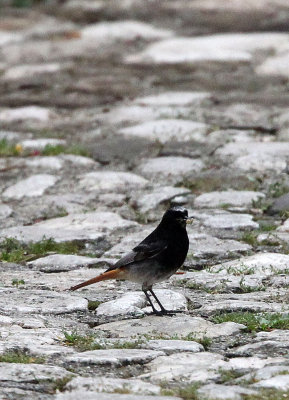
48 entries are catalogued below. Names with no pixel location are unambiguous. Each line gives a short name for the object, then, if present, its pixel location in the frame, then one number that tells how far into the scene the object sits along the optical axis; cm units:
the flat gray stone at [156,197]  1325
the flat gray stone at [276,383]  652
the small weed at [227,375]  682
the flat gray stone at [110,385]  663
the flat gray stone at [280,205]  1271
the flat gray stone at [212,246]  1125
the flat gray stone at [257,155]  1433
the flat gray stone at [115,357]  725
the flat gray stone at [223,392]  640
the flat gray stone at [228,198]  1307
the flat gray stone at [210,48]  2120
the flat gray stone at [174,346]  761
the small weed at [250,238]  1162
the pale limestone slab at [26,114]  1795
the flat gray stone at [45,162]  1521
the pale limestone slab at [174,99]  1814
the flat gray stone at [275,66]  1989
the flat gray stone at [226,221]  1220
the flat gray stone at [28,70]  2097
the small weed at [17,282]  1018
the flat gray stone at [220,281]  978
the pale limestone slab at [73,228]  1216
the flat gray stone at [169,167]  1442
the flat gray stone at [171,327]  816
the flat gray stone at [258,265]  1030
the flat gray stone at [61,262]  1102
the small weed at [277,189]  1326
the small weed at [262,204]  1287
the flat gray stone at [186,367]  691
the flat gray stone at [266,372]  677
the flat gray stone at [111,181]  1412
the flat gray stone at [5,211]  1327
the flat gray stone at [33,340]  758
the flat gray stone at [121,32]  2330
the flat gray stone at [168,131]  1598
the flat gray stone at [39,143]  1623
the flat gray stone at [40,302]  899
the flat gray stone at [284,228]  1202
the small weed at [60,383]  670
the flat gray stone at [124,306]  903
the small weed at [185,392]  648
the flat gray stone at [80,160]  1523
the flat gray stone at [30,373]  684
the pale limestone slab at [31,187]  1403
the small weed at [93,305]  922
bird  927
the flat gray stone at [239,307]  877
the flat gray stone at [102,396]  641
